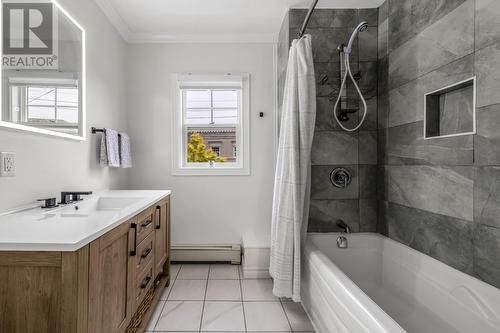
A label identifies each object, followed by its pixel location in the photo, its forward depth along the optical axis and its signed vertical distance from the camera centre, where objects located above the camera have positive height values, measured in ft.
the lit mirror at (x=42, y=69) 4.13 +1.76
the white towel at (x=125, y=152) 7.70 +0.32
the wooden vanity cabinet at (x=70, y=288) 2.77 -1.47
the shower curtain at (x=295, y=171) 5.72 -0.17
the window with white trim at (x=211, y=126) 9.29 +1.33
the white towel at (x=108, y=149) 6.84 +0.37
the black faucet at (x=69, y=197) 5.06 -0.71
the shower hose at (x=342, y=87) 6.23 +1.92
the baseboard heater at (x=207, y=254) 8.87 -3.14
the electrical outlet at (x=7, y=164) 3.98 -0.04
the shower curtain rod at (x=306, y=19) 5.36 +3.28
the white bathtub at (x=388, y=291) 3.71 -2.30
